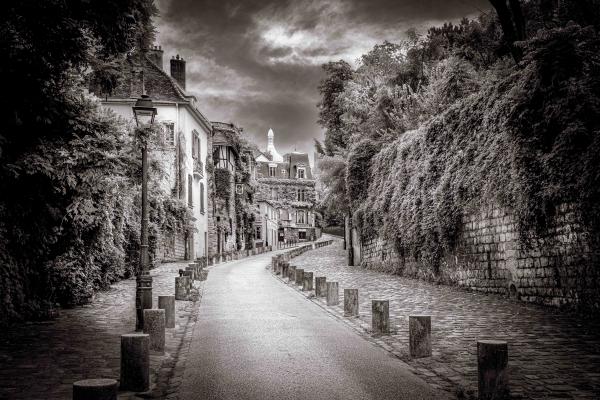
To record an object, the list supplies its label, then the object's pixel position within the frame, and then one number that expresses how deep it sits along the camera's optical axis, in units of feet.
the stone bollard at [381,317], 29.07
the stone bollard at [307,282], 53.57
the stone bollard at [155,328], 24.91
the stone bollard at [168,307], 32.01
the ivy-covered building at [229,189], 135.03
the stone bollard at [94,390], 13.66
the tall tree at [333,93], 129.39
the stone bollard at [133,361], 18.51
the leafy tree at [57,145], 26.50
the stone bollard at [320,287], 48.49
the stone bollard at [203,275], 68.49
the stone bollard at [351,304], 36.09
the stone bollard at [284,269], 70.37
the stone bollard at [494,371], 16.92
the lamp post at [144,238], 31.45
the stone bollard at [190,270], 54.65
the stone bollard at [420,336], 23.32
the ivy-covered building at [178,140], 100.21
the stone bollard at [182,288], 47.60
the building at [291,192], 260.42
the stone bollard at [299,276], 59.52
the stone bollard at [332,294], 42.16
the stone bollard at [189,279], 48.15
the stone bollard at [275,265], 82.02
